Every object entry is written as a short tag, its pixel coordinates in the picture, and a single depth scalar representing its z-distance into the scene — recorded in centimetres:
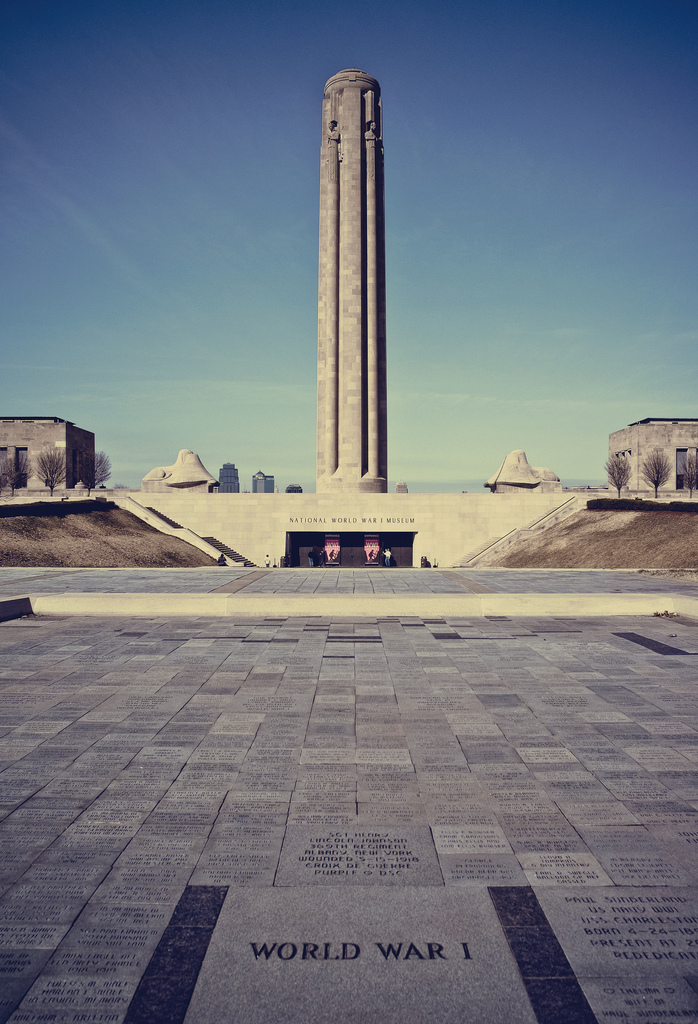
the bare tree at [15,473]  5997
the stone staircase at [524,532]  4494
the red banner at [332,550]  4831
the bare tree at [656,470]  5706
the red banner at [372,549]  4819
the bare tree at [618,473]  5722
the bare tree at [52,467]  5862
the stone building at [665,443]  6681
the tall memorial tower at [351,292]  5462
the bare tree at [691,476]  5356
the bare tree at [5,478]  6048
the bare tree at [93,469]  6881
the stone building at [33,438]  6606
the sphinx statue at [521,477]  5159
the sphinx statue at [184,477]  5225
